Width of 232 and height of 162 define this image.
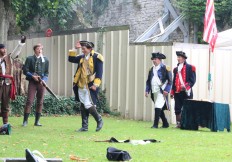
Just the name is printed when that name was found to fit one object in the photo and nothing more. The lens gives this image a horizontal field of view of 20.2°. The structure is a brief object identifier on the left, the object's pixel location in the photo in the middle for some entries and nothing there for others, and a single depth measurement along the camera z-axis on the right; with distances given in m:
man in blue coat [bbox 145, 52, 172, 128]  15.02
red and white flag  17.05
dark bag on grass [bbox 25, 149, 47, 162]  6.75
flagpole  17.18
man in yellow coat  13.38
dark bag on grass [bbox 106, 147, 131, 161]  8.73
